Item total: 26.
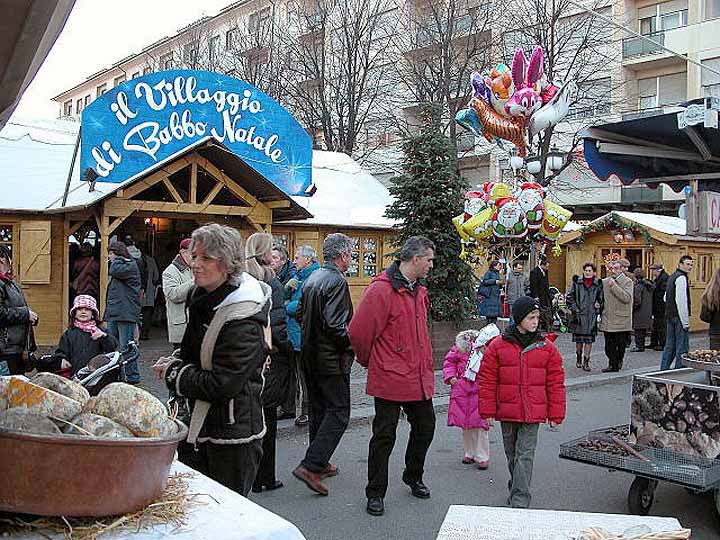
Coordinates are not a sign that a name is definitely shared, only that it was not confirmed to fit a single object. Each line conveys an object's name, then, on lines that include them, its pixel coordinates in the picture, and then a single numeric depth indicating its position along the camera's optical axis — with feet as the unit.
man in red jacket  17.81
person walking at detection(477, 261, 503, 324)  56.54
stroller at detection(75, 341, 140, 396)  12.40
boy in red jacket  17.49
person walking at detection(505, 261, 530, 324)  53.47
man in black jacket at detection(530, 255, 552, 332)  47.44
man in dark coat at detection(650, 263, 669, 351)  52.54
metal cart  16.40
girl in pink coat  22.12
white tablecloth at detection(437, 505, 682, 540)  9.59
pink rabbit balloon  43.14
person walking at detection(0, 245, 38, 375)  21.99
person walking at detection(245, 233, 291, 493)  19.13
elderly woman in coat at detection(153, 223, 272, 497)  11.35
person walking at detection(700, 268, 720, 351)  29.96
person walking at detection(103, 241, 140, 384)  32.94
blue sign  40.37
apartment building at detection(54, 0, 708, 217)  91.71
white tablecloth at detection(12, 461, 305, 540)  6.93
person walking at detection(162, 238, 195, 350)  23.71
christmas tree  42.65
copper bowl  6.59
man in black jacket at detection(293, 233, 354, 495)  19.54
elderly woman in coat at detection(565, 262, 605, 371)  42.70
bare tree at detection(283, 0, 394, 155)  92.17
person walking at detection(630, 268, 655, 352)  53.52
